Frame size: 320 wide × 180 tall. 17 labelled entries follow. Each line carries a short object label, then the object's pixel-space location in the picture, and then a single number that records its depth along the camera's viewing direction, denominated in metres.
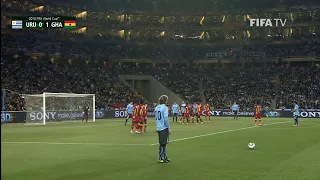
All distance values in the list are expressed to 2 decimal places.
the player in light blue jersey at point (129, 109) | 37.48
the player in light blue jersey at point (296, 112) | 36.28
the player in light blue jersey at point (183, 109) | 45.20
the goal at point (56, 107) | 44.09
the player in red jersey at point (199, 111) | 44.38
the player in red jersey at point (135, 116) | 28.62
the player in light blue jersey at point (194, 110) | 45.11
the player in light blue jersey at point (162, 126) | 14.67
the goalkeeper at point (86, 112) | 47.28
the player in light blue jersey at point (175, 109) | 46.47
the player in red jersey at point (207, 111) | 50.00
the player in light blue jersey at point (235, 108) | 55.81
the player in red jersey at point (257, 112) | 38.56
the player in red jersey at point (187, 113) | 43.94
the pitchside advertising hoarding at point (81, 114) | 44.34
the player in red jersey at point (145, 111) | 28.93
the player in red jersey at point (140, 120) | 28.62
